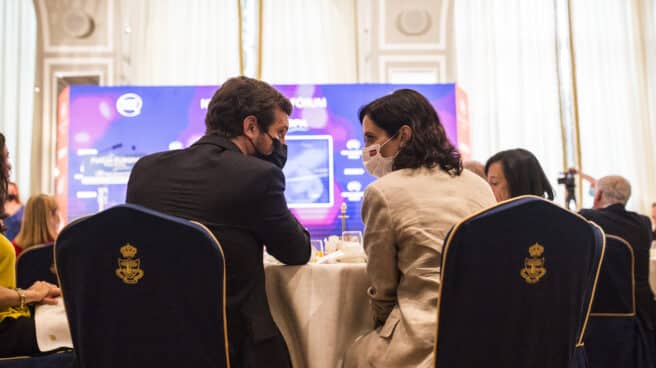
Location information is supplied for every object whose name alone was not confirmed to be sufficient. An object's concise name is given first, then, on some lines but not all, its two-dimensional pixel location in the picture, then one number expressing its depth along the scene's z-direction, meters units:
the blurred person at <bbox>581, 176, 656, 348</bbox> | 3.02
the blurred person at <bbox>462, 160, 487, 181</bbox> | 3.30
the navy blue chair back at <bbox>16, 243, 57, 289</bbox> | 2.27
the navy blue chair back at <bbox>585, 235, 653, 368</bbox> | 2.97
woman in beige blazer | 1.48
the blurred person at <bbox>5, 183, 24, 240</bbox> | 5.51
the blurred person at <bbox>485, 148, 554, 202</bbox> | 2.49
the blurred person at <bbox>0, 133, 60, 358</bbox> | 1.81
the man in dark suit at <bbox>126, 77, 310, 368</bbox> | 1.48
